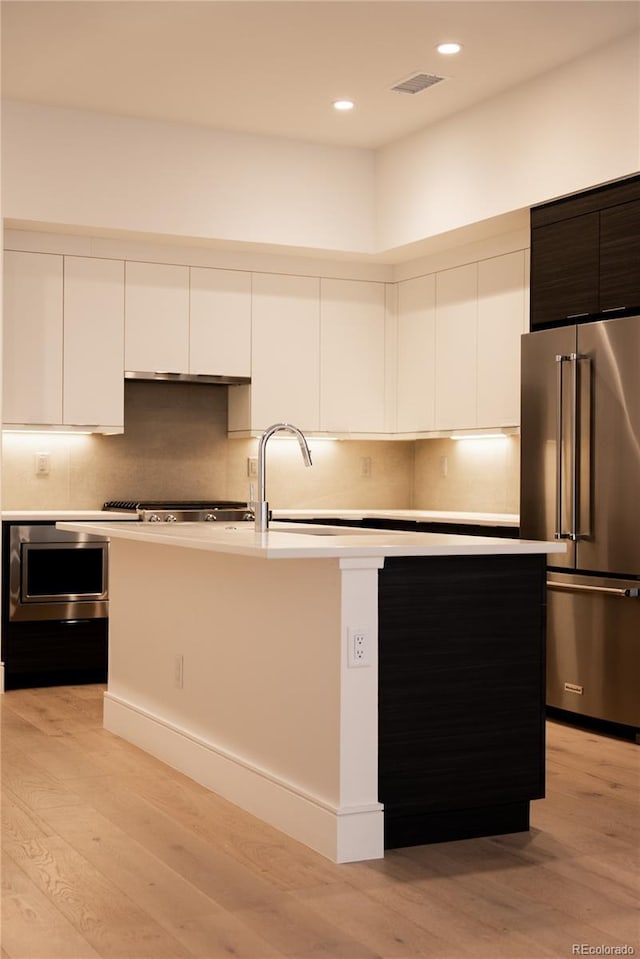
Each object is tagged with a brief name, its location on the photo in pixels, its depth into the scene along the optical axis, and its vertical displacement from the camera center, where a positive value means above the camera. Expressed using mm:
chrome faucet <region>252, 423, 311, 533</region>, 3907 +80
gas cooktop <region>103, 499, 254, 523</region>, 6082 -60
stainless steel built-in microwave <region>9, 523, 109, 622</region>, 5836 -389
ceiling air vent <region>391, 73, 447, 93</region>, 5332 +1969
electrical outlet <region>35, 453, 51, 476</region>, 6441 +203
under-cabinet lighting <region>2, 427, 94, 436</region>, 6164 +370
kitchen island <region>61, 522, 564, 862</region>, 3191 -543
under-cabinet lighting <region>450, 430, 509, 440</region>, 6126 +364
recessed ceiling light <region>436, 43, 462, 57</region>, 4914 +1948
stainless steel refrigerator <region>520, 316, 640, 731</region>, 4695 +4
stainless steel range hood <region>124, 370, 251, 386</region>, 6344 +693
